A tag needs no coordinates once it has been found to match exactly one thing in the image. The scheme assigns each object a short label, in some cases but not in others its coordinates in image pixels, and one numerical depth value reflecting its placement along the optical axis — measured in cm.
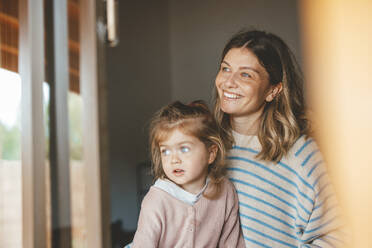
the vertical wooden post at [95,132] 132
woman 109
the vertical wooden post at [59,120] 148
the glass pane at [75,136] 140
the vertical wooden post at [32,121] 148
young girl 104
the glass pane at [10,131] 154
